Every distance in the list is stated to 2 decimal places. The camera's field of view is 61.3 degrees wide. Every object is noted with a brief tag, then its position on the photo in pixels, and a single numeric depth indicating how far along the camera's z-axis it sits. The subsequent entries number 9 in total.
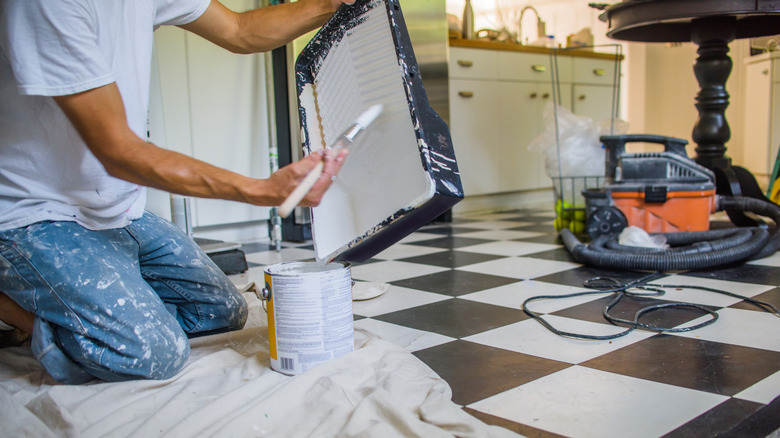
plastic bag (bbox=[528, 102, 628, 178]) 2.42
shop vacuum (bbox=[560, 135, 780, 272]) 1.99
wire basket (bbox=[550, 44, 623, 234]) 2.36
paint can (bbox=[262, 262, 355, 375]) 0.93
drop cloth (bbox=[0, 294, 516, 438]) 0.77
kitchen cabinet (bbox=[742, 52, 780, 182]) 4.05
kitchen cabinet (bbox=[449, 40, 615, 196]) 3.24
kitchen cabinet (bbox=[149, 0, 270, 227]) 2.20
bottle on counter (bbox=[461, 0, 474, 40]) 3.35
